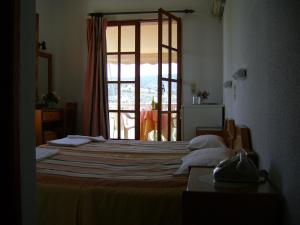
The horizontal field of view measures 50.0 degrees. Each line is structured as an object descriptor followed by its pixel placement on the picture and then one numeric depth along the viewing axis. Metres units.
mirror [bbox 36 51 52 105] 5.16
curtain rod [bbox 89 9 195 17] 5.04
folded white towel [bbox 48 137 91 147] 3.09
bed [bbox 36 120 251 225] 1.64
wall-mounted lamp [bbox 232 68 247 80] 2.23
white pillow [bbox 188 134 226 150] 2.69
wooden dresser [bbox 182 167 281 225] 1.20
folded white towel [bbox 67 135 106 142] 3.44
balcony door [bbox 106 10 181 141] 4.78
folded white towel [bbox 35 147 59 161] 2.47
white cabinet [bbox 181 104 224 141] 4.56
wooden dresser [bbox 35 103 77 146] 4.70
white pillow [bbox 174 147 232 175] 1.88
